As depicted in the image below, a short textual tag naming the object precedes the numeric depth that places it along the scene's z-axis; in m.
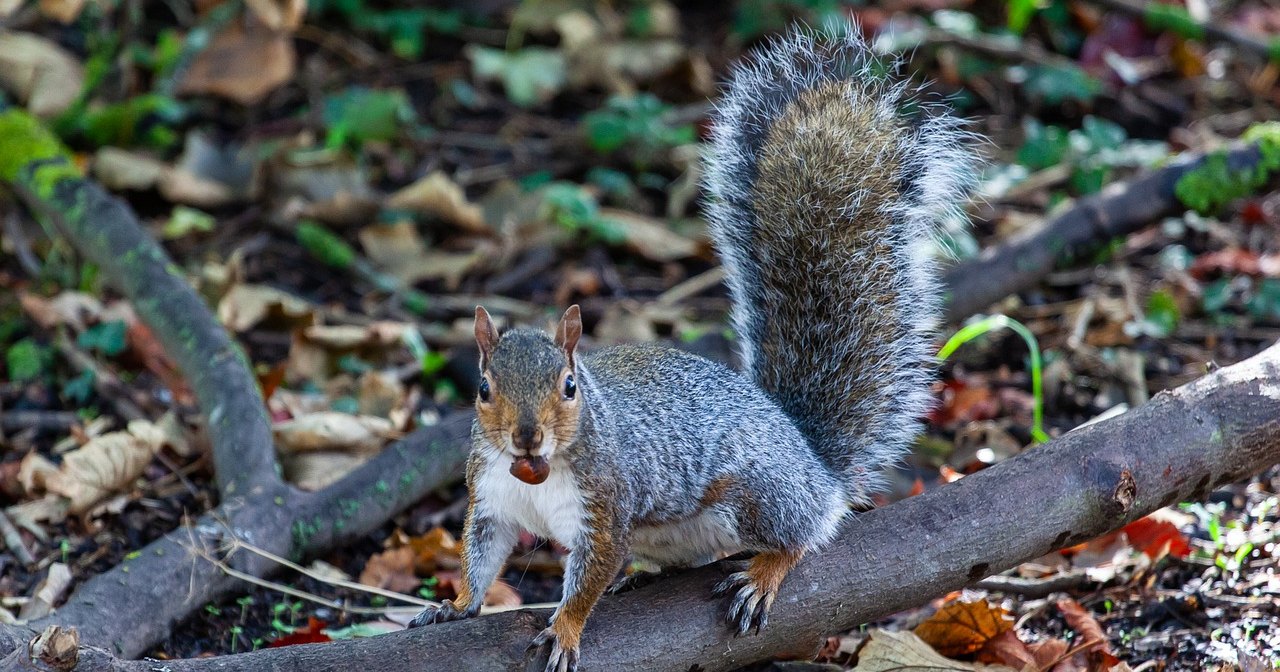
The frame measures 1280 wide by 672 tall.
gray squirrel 4.10
